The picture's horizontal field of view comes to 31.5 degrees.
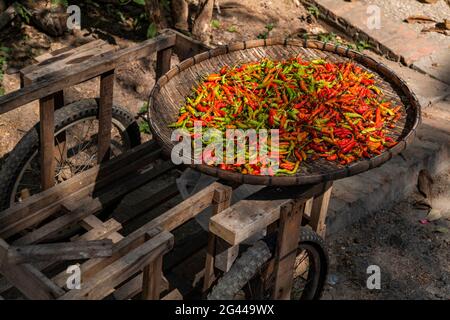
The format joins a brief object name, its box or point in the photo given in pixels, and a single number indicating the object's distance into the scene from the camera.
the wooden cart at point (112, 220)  4.17
